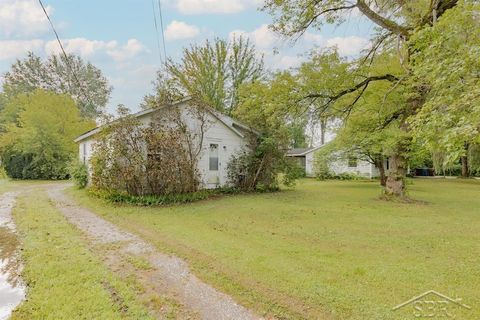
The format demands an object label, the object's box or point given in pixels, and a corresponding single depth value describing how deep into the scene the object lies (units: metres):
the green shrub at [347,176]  25.59
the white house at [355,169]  25.98
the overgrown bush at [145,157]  9.68
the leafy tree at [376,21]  9.58
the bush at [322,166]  20.89
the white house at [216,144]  12.70
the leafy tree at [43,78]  33.06
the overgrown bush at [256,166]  13.77
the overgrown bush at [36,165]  20.53
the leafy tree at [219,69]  24.66
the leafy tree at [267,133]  10.87
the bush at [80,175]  14.14
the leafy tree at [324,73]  10.32
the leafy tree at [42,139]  19.98
